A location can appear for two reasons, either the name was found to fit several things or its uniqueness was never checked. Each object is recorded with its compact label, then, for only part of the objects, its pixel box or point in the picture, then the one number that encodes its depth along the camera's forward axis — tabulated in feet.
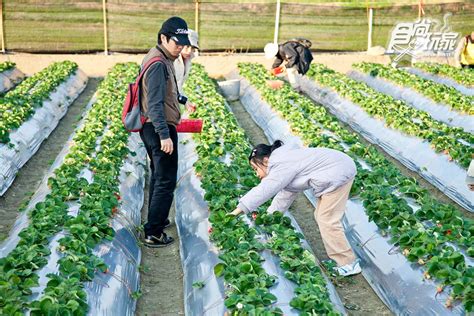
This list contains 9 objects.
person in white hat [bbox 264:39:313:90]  53.31
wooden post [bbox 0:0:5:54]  74.02
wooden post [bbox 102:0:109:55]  76.33
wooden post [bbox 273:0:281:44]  80.18
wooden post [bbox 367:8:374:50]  81.00
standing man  22.24
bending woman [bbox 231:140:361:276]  20.40
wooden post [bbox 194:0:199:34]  78.54
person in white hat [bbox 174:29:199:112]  23.24
